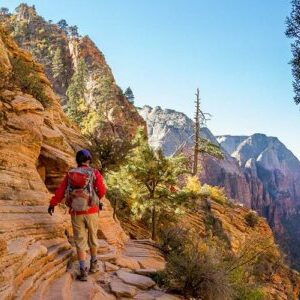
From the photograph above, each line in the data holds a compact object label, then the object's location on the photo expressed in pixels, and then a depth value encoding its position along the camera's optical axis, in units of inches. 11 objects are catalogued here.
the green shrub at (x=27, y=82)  563.7
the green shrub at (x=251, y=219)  1184.9
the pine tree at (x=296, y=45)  485.7
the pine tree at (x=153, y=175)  738.2
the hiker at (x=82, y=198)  262.7
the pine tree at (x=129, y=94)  2621.8
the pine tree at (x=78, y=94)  2071.9
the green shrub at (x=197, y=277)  304.8
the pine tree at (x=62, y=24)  3435.8
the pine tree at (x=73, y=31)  3334.4
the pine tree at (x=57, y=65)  2630.4
